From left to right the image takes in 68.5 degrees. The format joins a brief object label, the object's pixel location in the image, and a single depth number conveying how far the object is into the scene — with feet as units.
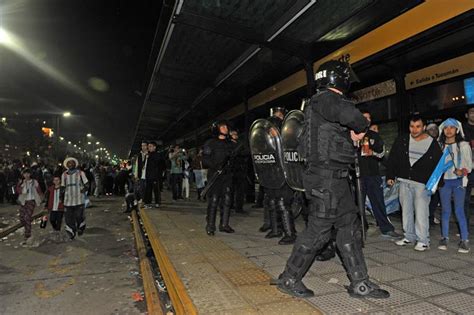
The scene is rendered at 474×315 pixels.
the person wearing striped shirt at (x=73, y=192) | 23.81
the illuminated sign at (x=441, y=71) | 23.99
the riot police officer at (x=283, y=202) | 16.97
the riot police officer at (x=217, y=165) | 19.57
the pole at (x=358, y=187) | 11.06
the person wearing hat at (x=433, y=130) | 20.29
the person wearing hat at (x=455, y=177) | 14.66
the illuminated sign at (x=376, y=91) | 30.24
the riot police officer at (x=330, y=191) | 9.95
